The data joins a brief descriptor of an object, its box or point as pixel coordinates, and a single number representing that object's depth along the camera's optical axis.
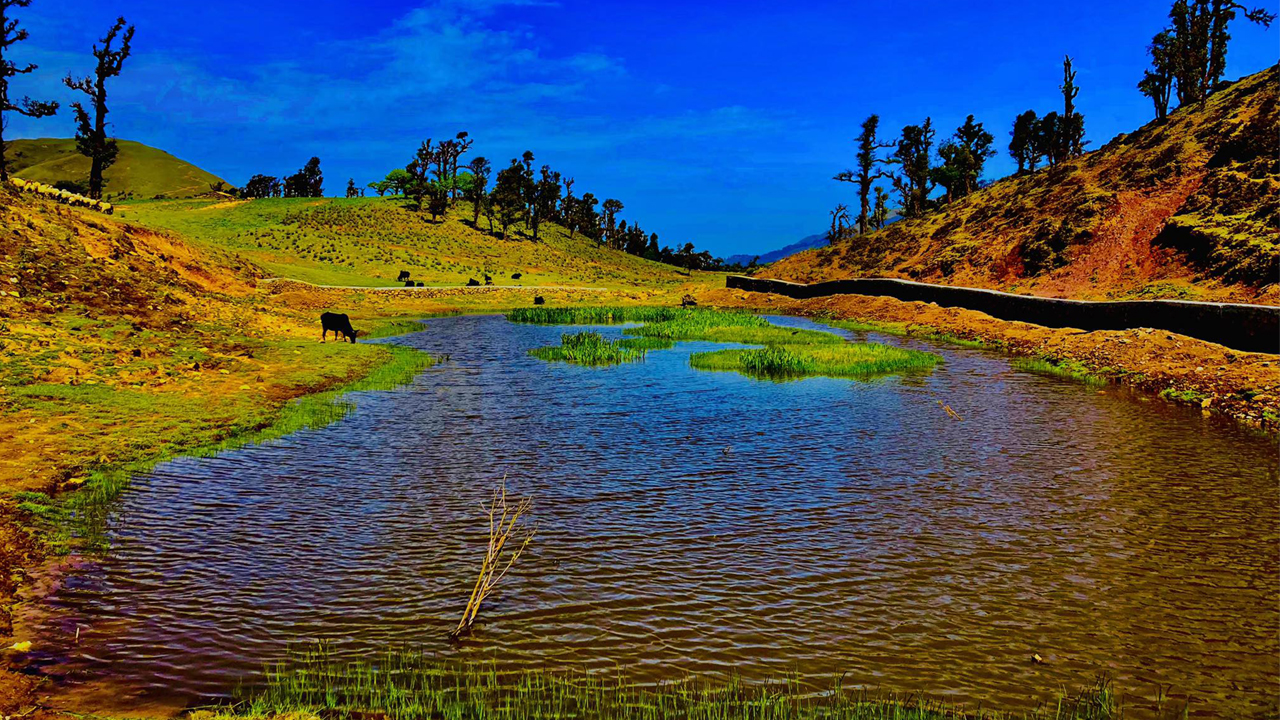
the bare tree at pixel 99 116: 56.69
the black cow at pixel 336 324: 34.06
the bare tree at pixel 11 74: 44.12
